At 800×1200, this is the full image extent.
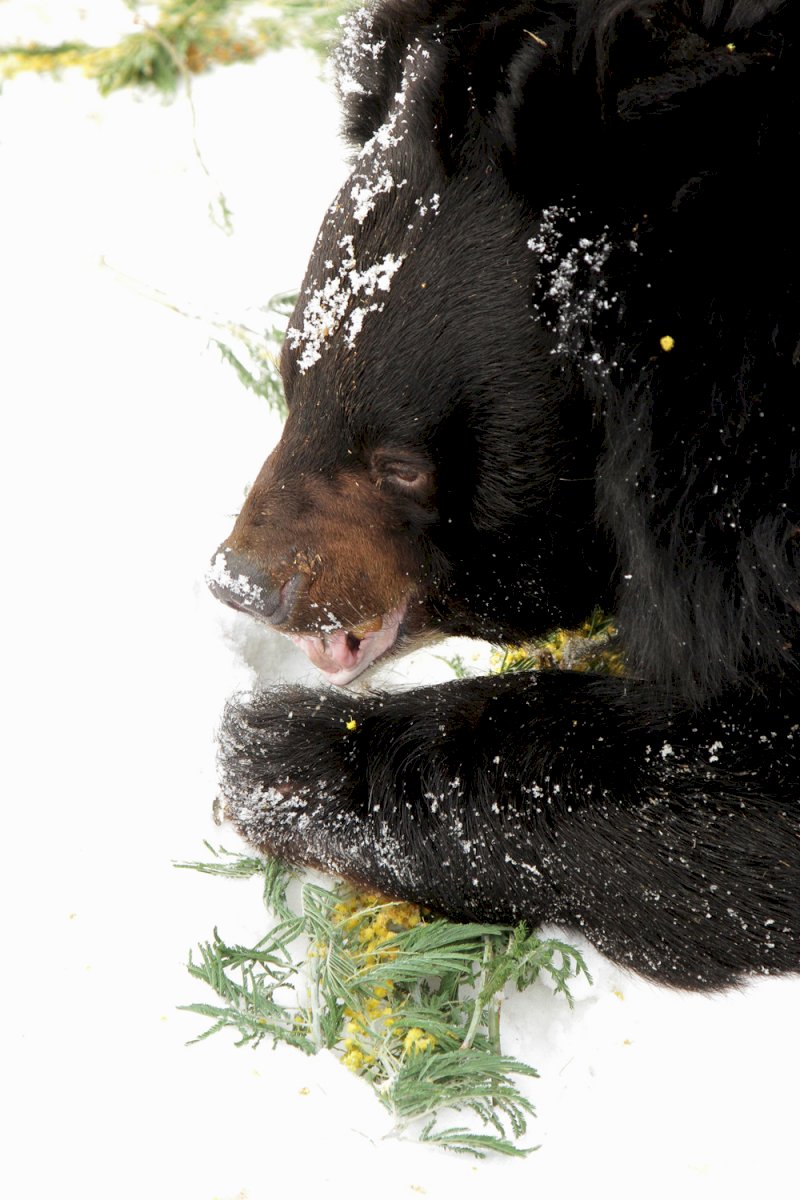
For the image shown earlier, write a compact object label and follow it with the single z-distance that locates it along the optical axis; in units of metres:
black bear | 4.01
